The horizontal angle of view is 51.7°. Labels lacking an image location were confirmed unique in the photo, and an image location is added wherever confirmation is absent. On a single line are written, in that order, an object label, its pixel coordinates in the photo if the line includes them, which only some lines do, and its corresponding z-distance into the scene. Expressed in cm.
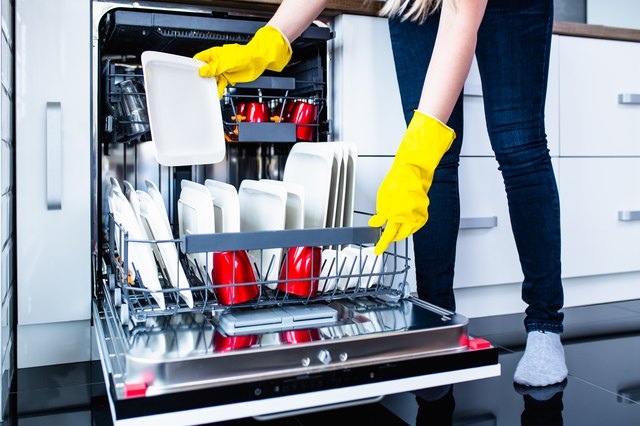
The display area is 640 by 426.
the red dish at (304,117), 144
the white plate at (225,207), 106
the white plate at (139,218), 110
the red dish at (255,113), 141
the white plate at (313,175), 119
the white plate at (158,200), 106
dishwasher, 74
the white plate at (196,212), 103
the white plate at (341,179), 121
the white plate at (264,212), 106
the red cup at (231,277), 97
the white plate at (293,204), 109
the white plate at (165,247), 99
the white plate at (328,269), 110
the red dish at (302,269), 100
